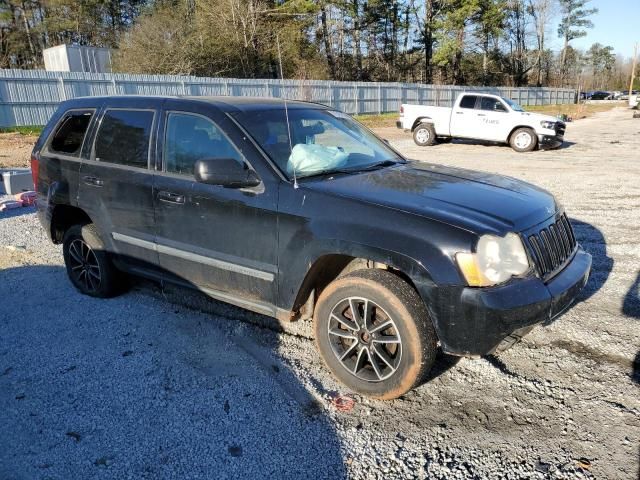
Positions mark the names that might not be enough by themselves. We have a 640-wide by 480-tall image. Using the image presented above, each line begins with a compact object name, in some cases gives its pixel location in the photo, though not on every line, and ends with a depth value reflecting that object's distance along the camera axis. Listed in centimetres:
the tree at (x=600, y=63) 9538
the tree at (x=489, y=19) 4506
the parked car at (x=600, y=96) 8021
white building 2677
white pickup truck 1559
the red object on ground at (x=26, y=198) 822
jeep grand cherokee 273
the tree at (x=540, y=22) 6536
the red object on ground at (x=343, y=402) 298
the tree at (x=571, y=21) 6493
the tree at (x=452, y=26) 4281
